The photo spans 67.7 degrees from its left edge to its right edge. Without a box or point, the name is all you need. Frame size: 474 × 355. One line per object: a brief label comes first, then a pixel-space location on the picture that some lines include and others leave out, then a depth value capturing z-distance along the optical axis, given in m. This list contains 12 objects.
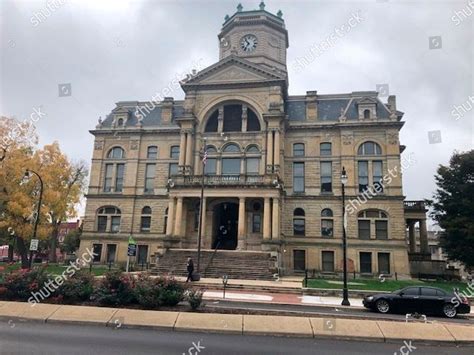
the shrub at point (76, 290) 13.09
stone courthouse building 35.75
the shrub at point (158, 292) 12.41
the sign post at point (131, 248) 27.17
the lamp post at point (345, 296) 17.80
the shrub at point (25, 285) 13.17
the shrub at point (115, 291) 12.68
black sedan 16.14
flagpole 27.61
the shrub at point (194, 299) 12.17
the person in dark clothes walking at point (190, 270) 24.12
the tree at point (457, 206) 33.88
